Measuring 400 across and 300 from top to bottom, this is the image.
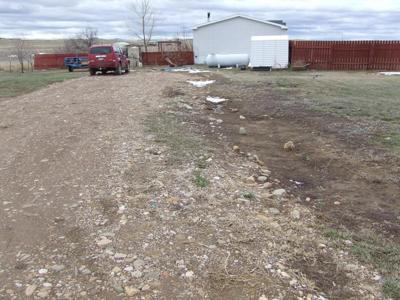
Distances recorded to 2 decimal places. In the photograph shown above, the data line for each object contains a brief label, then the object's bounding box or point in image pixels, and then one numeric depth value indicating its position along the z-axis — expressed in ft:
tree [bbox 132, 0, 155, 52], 154.99
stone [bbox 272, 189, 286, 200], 18.87
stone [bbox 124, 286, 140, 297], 11.50
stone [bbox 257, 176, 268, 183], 20.85
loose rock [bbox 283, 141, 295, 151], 27.40
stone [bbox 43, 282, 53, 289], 11.69
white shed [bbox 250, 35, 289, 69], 96.68
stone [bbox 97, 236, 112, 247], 13.87
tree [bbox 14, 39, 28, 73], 136.45
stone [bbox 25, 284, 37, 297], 11.37
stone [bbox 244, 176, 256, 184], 20.43
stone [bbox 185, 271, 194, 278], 12.36
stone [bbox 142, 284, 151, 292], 11.69
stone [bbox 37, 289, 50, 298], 11.31
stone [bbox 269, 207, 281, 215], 16.97
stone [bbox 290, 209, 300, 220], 16.70
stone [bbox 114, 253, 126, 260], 13.09
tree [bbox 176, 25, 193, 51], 132.57
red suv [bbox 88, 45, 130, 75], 77.77
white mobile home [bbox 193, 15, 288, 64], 117.50
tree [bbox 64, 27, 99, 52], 194.23
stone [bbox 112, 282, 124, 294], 11.61
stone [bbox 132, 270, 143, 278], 12.26
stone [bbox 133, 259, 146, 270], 12.67
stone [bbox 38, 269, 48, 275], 12.27
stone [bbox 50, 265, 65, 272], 12.45
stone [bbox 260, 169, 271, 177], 22.01
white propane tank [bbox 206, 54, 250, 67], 104.42
